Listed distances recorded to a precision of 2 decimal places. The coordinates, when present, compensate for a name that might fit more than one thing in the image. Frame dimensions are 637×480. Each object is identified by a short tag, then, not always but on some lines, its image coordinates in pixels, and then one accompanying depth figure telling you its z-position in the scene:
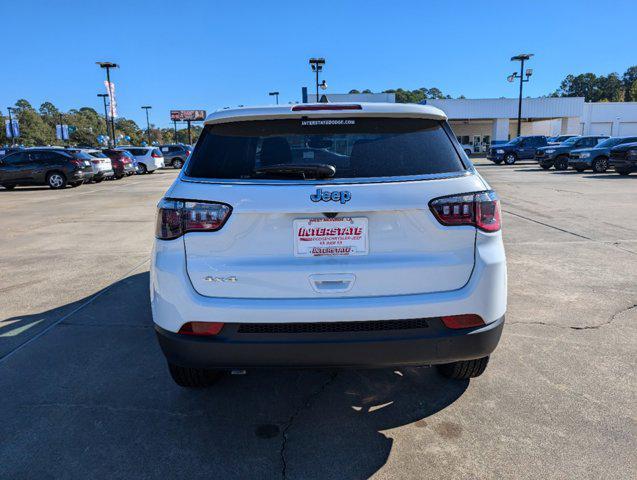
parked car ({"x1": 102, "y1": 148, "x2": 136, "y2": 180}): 27.55
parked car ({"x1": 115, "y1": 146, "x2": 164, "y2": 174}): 32.78
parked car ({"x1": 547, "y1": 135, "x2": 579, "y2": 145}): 36.55
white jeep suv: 2.36
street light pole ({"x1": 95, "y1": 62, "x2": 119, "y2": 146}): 39.47
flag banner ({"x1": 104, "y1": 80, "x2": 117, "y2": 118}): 40.12
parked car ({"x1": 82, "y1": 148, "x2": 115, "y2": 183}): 23.07
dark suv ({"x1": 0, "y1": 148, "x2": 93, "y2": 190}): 20.42
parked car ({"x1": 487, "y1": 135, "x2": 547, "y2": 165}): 32.56
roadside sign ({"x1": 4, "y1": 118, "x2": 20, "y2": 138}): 69.19
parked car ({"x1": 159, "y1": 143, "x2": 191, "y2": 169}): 39.06
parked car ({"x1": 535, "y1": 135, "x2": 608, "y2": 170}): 25.02
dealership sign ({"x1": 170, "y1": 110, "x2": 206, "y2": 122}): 87.12
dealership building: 52.00
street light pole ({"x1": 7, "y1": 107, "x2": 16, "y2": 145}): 69.56
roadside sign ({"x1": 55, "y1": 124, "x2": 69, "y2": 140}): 80.00
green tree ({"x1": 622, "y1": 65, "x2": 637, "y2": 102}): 133.18
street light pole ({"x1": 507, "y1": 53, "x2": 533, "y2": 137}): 40.84
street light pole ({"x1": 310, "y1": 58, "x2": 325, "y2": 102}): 31.47
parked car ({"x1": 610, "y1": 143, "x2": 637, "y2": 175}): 19.36
